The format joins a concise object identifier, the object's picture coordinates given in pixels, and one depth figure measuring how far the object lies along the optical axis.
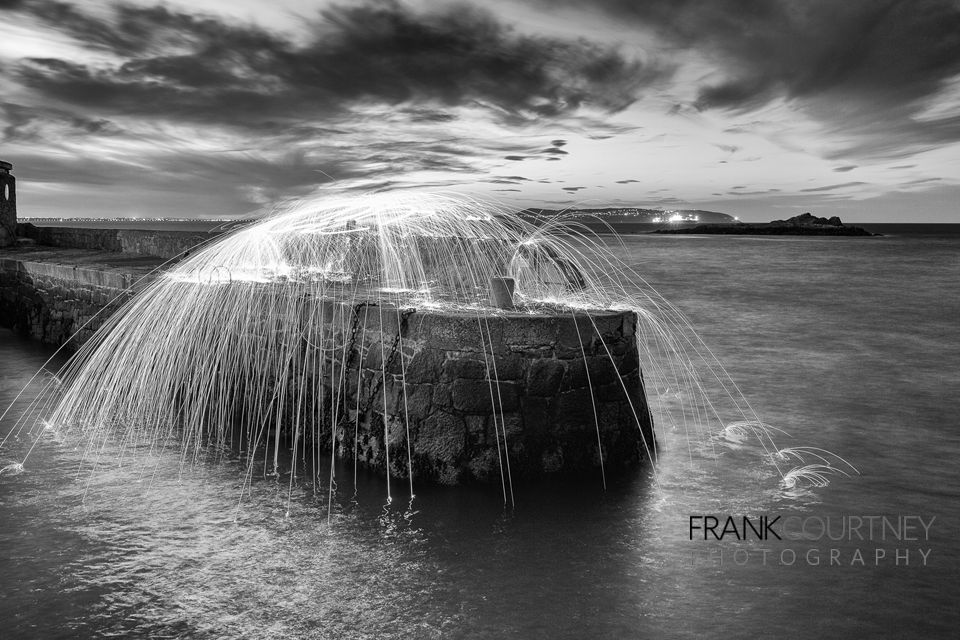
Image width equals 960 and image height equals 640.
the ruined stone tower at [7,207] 19.97
